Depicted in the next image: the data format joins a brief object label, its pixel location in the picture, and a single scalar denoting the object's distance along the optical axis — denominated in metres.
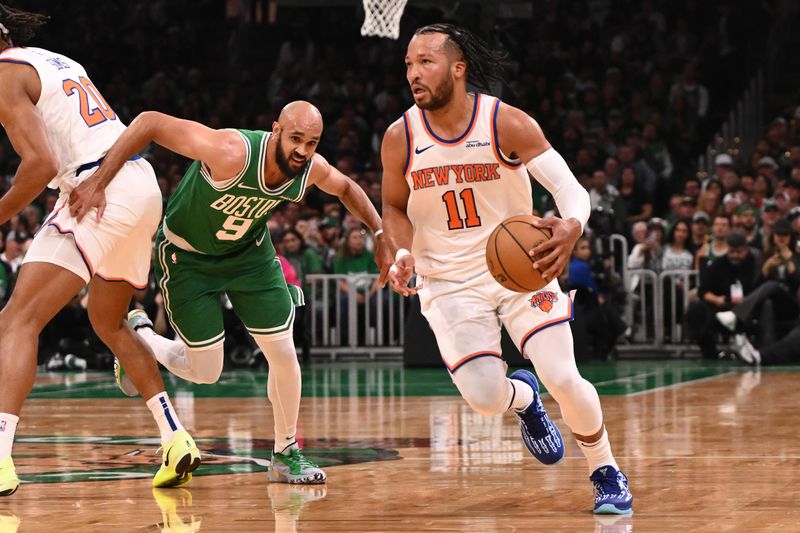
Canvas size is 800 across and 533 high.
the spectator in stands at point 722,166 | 16.77
